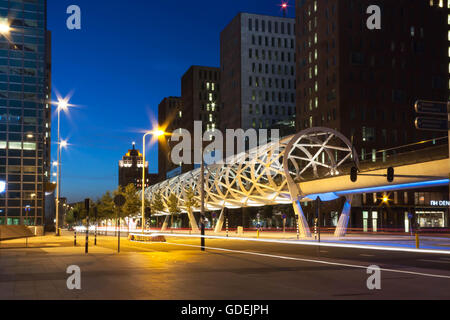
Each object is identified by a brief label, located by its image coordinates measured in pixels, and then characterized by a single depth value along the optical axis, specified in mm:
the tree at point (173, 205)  96125
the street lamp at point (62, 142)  49906
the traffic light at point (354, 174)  31203
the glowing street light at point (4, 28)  22822
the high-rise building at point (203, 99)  169375
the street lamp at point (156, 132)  37594
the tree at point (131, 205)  79188
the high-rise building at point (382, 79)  86125
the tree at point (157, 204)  105312
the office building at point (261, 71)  133500
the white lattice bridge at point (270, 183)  53328
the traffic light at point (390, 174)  27359
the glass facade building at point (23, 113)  74500
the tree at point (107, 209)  99000
